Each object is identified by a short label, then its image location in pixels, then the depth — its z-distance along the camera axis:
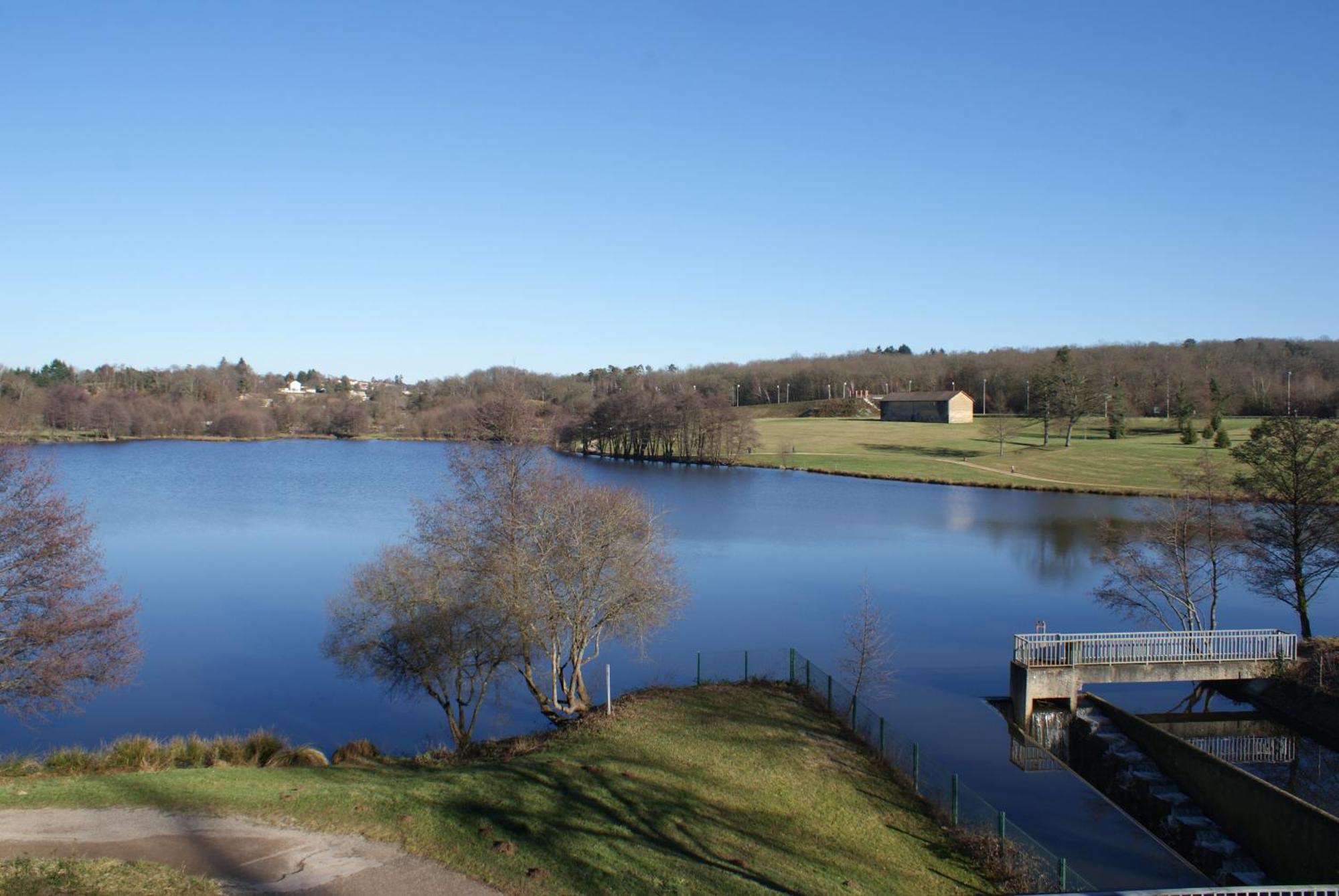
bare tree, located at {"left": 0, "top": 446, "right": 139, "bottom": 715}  18.36
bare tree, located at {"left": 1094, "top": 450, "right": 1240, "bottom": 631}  28.17
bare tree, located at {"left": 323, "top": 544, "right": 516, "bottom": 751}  20.77
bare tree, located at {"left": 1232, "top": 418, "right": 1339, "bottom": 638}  26.64
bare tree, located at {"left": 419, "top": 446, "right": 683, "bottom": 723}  20.53
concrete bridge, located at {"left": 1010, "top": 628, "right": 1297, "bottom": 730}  22.45
